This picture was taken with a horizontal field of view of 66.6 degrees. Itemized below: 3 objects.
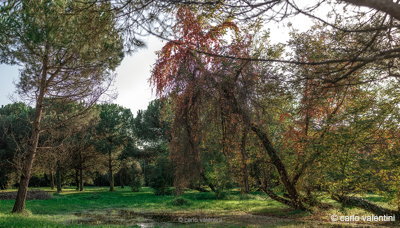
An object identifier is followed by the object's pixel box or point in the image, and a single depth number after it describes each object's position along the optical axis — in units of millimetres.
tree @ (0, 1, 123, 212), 12414
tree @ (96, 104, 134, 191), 36906
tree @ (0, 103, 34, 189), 35656
